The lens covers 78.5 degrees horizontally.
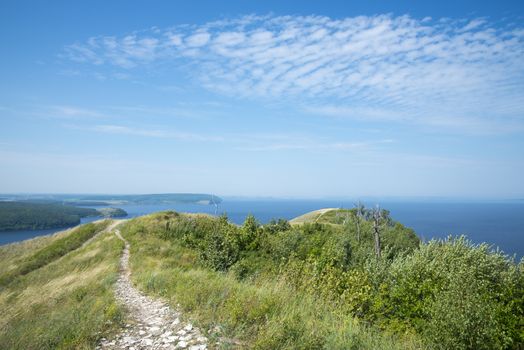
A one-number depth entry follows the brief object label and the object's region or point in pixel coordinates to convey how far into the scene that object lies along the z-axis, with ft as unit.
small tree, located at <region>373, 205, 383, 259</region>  152.66
